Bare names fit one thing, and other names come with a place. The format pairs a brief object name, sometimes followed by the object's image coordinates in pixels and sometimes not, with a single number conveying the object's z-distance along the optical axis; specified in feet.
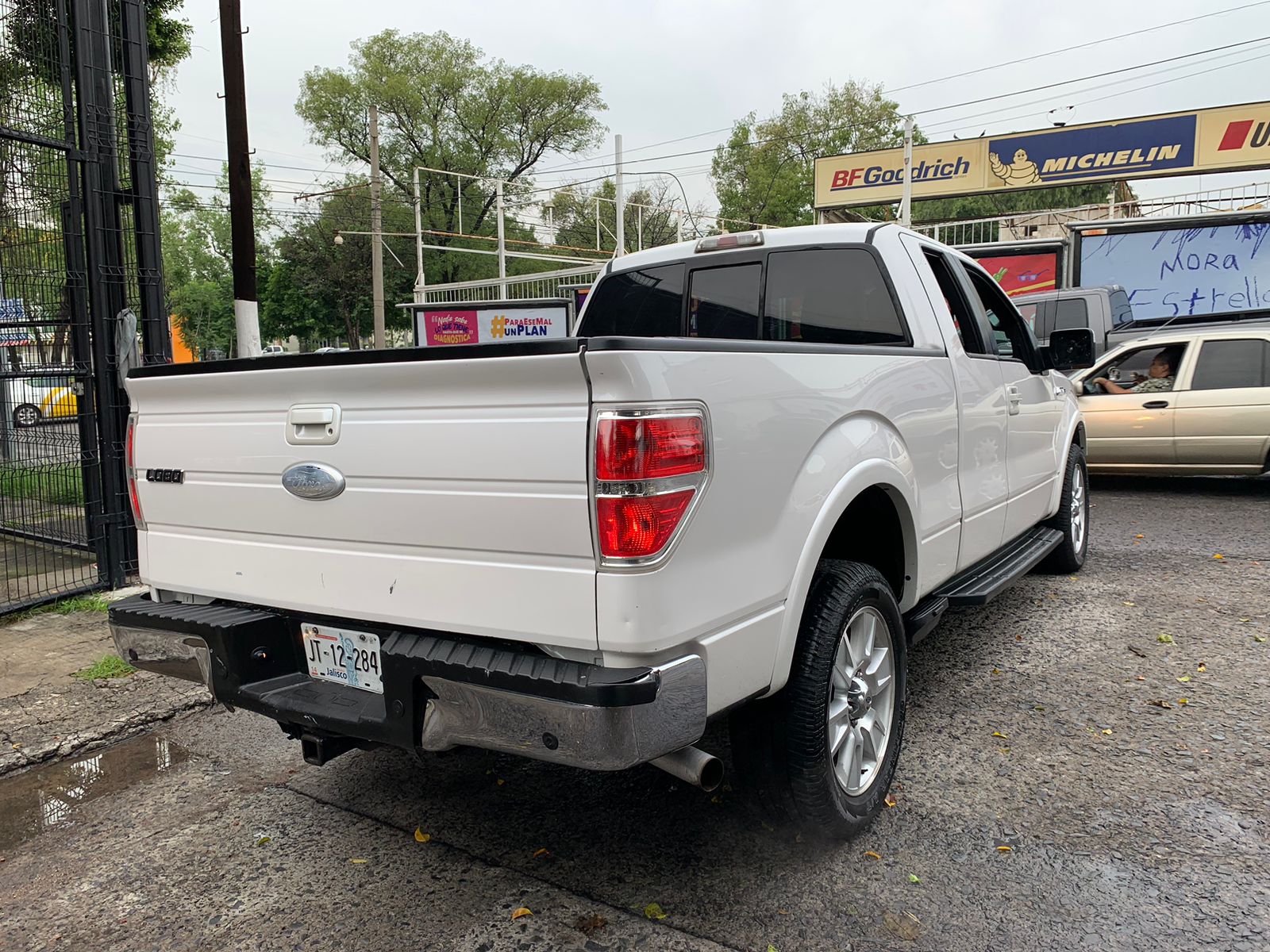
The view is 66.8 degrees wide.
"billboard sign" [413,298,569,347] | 46.24
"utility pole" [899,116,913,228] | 68.28
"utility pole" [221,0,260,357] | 28.86
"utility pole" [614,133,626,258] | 77.87
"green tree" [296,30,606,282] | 163.43
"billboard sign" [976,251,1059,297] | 62.90
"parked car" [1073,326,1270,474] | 30.37
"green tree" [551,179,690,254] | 176.04
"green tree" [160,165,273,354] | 189.47
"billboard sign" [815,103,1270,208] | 74.64
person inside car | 31.73
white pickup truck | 7.44
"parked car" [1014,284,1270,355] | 39.06
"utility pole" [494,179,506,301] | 89.31
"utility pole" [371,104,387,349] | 87.20
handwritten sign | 57.21
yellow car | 20.66
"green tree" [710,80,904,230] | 161.89
